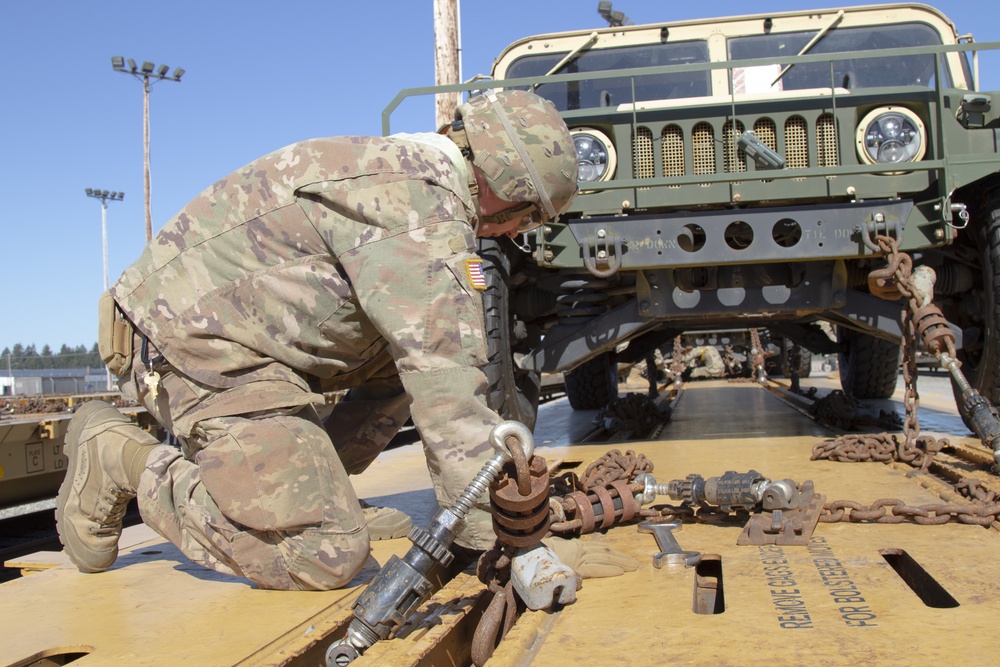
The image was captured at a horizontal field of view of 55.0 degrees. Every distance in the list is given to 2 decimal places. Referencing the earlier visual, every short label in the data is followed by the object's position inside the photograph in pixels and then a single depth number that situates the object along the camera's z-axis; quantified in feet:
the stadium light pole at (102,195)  129.03
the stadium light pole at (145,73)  90.68
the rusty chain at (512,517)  6.33
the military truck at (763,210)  13.79
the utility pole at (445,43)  24.14
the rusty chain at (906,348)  11.94
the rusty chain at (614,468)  11.36
